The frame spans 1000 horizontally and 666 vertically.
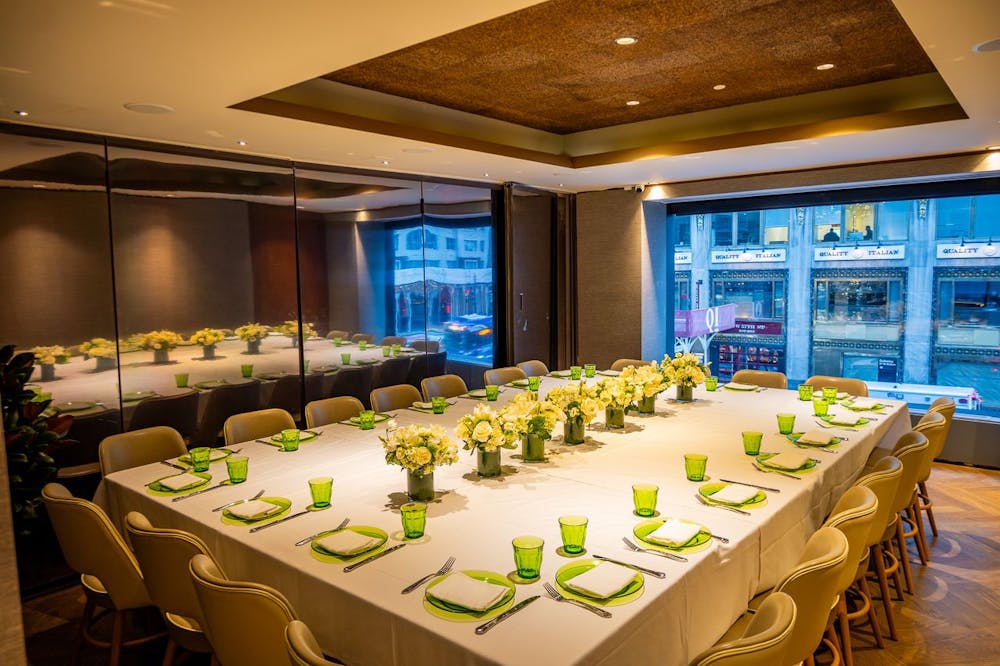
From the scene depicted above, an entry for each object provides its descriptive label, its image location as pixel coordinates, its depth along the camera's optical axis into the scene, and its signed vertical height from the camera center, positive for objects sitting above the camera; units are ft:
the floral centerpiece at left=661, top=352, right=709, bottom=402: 14.92 -1.95
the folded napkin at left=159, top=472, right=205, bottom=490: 9.75 -2.73
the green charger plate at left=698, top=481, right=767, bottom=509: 8.71 -2.75
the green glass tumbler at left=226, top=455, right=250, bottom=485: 9.87 -2.56
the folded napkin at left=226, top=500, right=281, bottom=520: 8.46 -2.74
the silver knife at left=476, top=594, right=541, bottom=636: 5.87 -2.90
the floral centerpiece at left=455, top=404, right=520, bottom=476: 9.66 -2.10
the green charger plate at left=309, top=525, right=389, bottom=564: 7.31 -2.82
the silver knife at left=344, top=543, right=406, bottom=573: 7.08 -2.86
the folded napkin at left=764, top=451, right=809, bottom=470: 10.08 -2.67
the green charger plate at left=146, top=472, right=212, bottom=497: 9.63 -2.80
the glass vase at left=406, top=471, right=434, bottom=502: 9.04 -2.62
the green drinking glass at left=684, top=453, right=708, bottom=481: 9.64 -2.56
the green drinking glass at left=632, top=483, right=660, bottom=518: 8.23 -2.58
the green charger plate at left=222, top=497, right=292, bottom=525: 8.45 -2.80
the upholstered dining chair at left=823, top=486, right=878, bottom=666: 7.79 -2.78
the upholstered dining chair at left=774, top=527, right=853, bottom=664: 6.70 -3.00
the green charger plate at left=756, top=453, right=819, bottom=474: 10.12 -2.72
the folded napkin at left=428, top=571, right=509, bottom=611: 6.16 -2.81
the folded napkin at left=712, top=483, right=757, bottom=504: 8.73 -2.74
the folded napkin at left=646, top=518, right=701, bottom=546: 7.42 -2.75
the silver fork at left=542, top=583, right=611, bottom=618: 6.14 -2.89
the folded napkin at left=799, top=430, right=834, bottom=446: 11.50 -2.67
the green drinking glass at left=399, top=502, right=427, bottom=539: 7.70 -2.60
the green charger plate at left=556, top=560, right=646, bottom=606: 6.33 -2.87
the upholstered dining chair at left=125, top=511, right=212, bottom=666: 7.66 -3.21
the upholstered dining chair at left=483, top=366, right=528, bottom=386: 18.17 -2.43
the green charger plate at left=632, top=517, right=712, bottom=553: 7.40 -2.82
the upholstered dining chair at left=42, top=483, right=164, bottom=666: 8.59 -3.28
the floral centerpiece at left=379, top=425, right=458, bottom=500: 8.72 -2.12
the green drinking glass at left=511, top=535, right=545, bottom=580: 6.66 -2.63
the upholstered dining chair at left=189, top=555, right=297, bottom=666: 6.33 -3.05
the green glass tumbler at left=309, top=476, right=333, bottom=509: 8.82 -2.59
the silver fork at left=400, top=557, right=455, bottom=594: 6.63 -2.87
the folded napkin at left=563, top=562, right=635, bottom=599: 6.39 -2.82
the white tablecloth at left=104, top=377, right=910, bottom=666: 6.04 -2.86
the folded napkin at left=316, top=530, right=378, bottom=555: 7.36 -2.77
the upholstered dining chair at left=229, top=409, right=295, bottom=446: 12.92 -2.62
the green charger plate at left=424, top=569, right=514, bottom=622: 6.07 -2.89
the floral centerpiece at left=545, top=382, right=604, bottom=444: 11.46 -2.04
